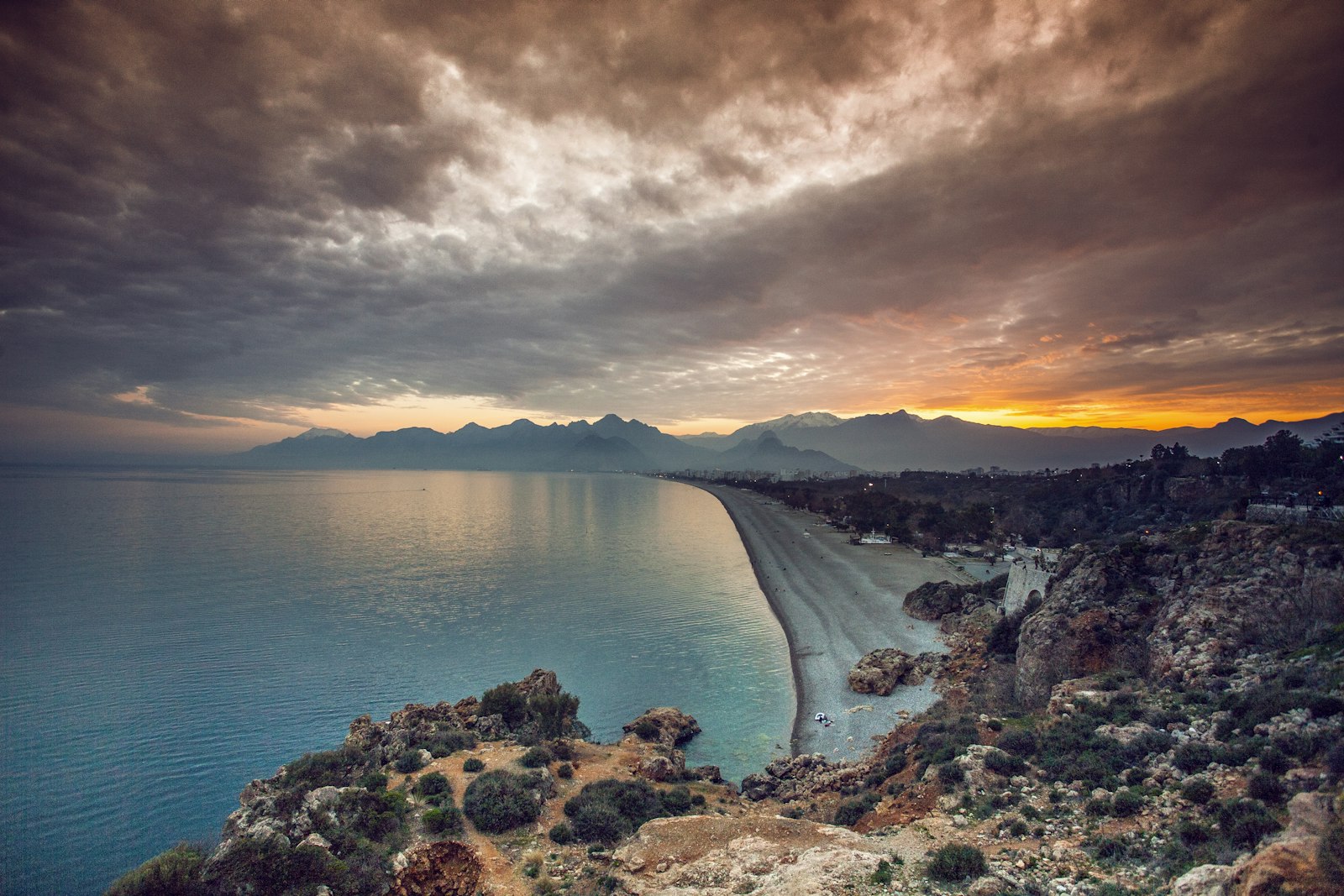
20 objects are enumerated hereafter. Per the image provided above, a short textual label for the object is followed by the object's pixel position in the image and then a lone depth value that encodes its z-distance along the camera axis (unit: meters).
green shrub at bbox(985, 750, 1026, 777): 14.52
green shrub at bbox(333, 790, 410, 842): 14.04
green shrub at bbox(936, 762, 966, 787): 14.84
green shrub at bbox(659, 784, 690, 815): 17.64
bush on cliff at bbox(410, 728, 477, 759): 19.72
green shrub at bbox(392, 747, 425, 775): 18.28
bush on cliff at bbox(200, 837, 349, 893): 11.55
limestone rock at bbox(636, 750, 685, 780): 20.52
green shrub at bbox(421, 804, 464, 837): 14.61
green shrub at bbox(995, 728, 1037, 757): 15.39
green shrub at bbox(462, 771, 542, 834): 15.20
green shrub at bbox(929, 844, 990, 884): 10.74
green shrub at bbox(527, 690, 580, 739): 23.25
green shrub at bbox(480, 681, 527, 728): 23.75
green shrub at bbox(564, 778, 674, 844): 15.44
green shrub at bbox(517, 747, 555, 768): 18.86
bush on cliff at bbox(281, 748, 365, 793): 16.33
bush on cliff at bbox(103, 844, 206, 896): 10.76
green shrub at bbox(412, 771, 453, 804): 16.03
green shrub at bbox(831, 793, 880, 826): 15.81
